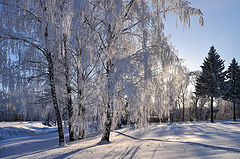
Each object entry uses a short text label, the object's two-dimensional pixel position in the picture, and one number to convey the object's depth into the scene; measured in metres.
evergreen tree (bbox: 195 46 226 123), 20.61
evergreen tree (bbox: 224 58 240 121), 22.04
